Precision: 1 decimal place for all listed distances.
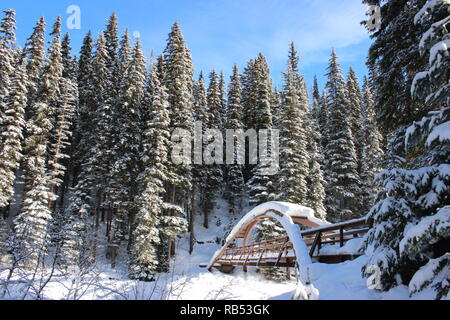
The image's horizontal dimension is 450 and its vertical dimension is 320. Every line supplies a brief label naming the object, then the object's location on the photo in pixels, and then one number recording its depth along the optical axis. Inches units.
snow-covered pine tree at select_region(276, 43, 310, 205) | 1010.7
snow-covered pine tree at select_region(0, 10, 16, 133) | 1112.8
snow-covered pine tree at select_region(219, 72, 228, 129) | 1795.3
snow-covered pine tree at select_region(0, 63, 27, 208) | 984.3
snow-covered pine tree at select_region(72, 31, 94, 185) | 1362.0
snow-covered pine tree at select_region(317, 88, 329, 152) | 1619.1
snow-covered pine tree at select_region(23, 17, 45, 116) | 1294.3
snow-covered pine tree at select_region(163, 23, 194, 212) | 1103.6
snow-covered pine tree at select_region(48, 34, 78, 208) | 1116.3
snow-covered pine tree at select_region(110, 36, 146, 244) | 1071.0
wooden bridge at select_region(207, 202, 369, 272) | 316.5
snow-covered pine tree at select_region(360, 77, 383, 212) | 1258.6
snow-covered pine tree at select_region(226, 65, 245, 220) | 1556.3
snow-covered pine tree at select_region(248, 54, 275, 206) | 1093.8
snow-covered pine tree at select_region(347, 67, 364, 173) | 1499.8
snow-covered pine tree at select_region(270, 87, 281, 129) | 1574.8
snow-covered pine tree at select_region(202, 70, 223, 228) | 1455.5
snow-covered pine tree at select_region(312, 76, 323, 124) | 1822.8
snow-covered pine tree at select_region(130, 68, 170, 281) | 837.8
